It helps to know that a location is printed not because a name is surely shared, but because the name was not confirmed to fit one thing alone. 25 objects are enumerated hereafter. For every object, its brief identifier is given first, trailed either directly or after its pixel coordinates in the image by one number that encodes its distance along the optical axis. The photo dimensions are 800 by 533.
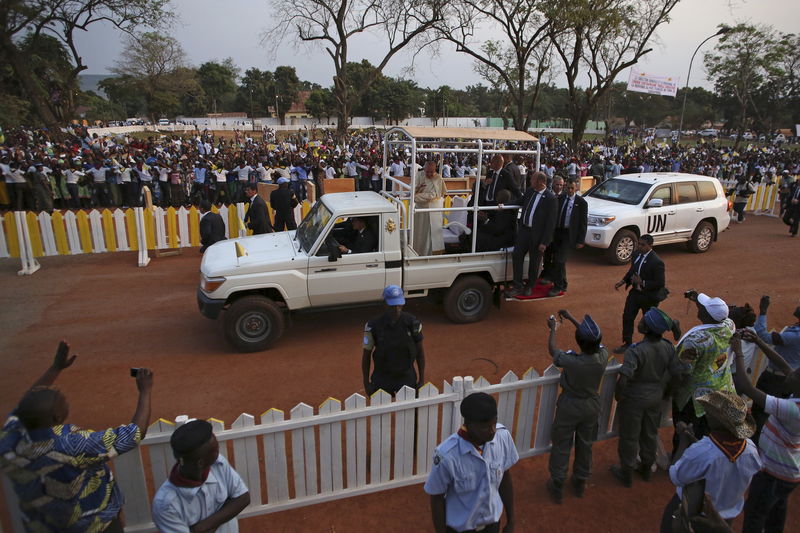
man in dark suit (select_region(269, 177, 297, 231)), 9.84
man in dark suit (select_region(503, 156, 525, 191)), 7.36
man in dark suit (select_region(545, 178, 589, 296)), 6.97
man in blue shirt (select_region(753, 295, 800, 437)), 4.11
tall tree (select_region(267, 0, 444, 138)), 27.16
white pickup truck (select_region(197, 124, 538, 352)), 6.12
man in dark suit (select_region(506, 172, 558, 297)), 6.58
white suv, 10.34
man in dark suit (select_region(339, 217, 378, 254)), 6.39
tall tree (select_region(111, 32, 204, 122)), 58.91
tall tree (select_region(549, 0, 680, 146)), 22.08
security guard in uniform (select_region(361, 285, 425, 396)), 3.99
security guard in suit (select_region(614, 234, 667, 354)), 6.06
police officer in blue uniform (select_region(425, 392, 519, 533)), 2.39
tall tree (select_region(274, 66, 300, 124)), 74.81
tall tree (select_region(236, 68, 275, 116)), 75.50
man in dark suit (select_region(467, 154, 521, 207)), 7.34
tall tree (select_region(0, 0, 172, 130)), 27.69
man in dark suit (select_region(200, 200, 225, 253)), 8.22
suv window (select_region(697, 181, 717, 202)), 11.21
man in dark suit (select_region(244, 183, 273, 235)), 8.71
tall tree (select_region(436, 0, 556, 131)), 23.83
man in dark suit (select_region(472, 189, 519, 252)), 7.21
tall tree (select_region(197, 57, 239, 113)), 76.62
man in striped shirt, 2.93
